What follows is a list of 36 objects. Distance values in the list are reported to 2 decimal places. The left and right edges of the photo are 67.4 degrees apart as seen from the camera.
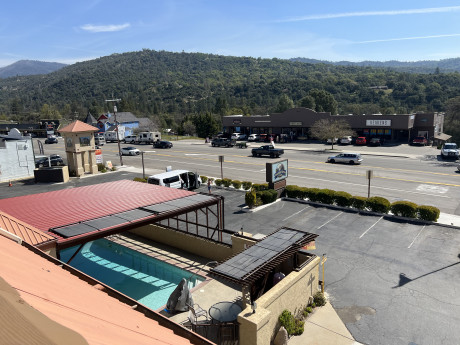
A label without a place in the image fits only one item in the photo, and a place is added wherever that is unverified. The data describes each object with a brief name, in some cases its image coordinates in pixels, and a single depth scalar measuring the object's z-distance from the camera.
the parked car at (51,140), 72.81
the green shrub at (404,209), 20.08
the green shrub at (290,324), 10.40
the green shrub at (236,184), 29.00
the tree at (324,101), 98.50
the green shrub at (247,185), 28.23
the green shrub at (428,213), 19.45
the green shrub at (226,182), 29.73
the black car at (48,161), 41.34
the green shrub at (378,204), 21.05
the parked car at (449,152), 41.44
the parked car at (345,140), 57.22
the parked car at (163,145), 59.47
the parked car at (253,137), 66.00
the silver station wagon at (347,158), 39.57
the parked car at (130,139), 68.91
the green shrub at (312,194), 24.02
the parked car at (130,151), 52.50
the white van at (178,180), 26.19
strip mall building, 56.59
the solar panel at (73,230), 10.84
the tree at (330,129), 53.41
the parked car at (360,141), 56.53
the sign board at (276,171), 25.08
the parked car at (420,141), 54.26
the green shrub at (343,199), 22.47
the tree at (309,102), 94.98
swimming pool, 14.07
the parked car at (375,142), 55.47
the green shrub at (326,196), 23.30
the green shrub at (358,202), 21.82
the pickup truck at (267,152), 46.53
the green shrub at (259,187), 25.89
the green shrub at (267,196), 24.38
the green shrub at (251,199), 23.42
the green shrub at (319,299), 12.16
